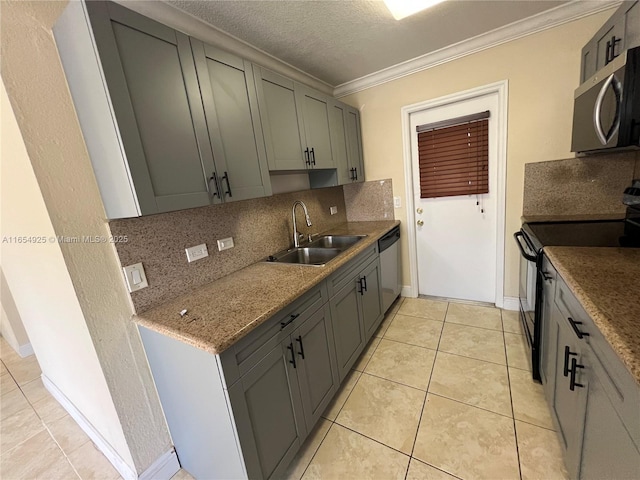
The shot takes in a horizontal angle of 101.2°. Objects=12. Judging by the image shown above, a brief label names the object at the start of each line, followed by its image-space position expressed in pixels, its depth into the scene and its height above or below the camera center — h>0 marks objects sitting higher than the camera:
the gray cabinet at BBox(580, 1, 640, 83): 1.36 +0.66
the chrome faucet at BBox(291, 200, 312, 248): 2.27 -0.32
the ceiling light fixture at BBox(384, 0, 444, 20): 1.61 +1.06
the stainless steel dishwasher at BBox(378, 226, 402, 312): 2.54 -0.85
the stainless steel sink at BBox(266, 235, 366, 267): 2.13 -0.49
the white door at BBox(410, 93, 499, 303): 2.50 -0.61
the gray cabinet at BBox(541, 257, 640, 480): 0.67 -0.77
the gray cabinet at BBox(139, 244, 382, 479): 1.06 -0.87
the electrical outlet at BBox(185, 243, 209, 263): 1.53 -0.27
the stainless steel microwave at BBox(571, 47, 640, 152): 1.25 +0.26
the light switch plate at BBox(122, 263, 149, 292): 1.26 -0.30
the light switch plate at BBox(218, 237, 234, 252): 1.71 -0.27
